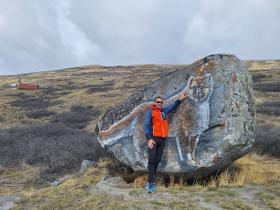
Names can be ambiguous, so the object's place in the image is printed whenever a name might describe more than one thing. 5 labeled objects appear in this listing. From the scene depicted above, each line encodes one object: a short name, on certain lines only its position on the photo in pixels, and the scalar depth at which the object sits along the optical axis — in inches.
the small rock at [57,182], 264.6
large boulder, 210.0
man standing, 195.5
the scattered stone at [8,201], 205.9
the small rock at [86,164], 283.5
